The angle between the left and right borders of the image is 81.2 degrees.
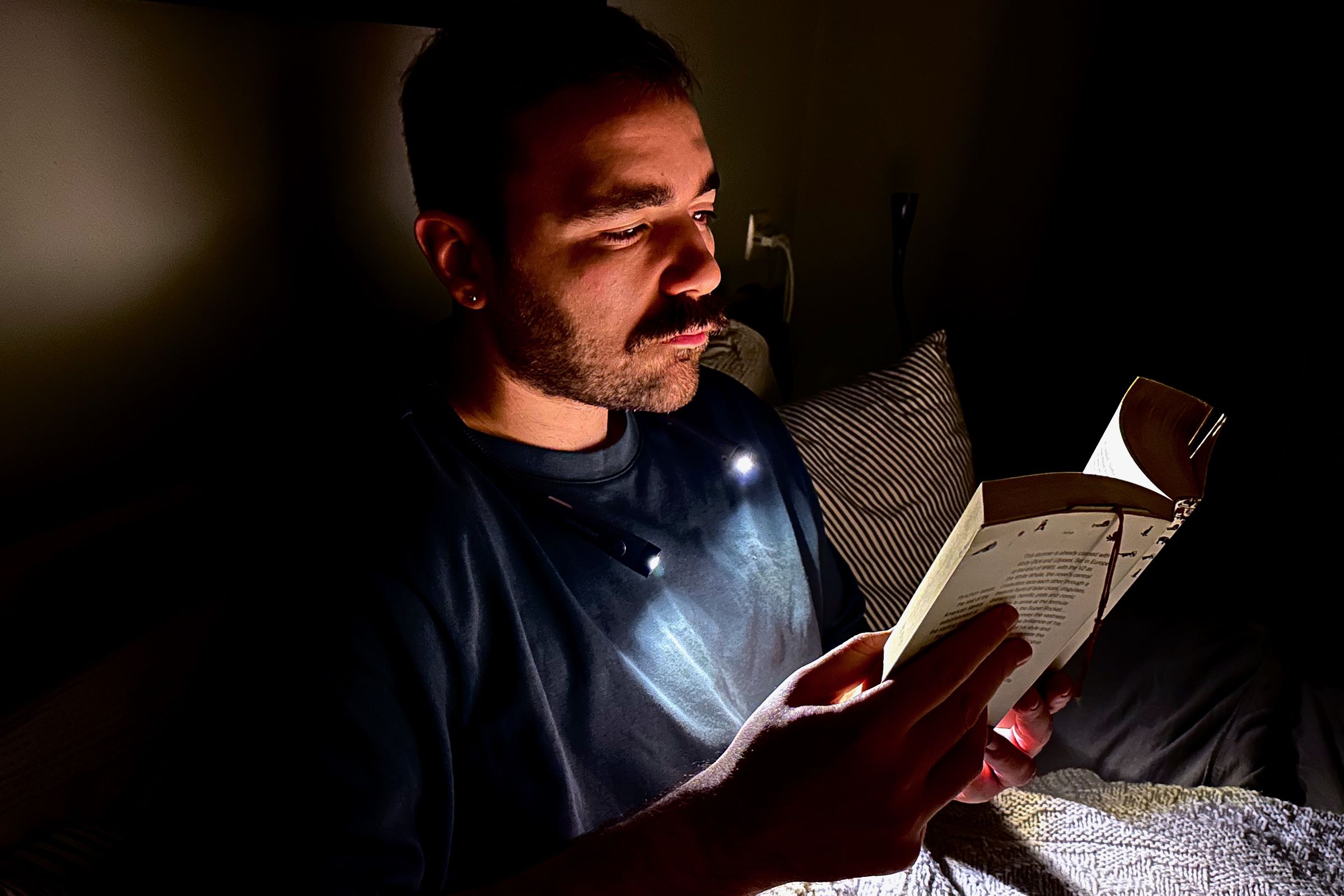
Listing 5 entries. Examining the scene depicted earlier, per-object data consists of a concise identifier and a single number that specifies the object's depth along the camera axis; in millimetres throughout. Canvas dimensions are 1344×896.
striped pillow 1290
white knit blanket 877
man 591
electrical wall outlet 1981
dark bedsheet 1121
